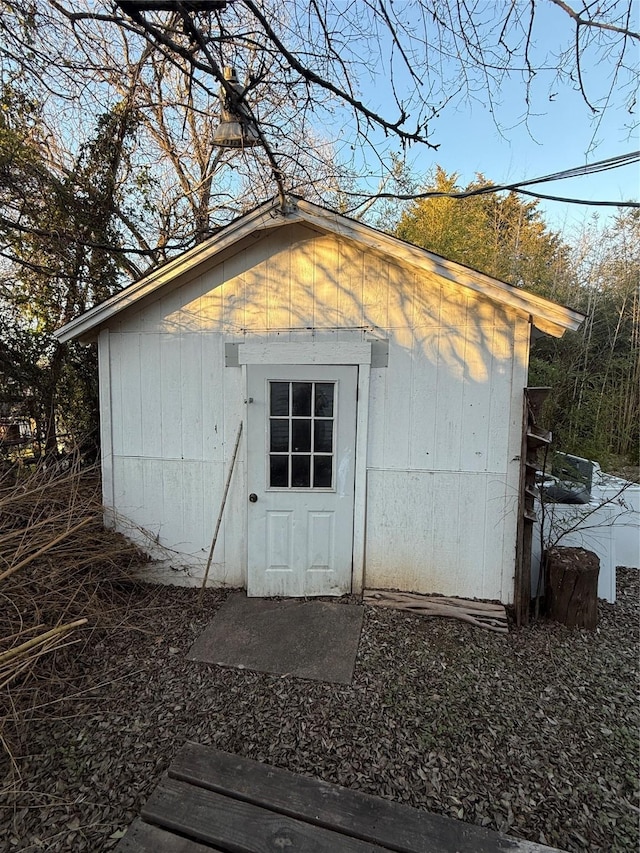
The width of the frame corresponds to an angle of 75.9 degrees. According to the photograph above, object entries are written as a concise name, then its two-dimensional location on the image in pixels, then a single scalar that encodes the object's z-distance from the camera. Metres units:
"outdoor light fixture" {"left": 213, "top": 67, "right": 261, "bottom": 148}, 2.76
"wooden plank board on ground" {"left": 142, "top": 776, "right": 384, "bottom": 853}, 1.74
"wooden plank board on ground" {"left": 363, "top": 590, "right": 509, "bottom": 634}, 3.55
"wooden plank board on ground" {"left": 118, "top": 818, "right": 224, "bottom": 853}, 1.73
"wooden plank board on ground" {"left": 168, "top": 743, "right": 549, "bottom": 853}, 1.75
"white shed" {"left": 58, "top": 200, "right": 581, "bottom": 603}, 3.64
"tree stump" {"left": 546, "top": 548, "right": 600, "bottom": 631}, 3.49
